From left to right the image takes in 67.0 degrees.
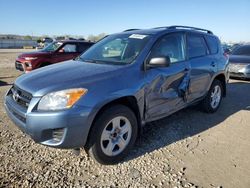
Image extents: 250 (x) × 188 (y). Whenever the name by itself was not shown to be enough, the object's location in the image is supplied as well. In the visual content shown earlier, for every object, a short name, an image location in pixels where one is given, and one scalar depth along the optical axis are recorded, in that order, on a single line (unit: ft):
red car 22.32
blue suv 7.09
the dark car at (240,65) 24.87
